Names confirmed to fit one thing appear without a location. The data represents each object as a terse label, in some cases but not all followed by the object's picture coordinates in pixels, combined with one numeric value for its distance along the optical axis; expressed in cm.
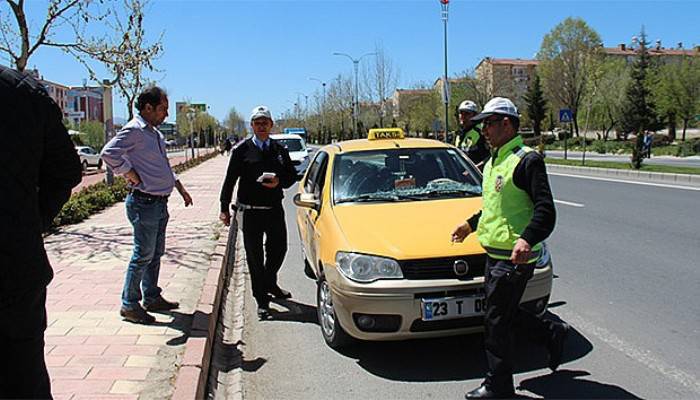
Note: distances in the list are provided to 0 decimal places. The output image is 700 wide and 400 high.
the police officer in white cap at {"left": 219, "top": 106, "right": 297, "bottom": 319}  579
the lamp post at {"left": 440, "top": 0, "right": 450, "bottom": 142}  3024
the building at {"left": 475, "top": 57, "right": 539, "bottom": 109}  5774
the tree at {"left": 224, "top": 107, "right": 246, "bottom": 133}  9271
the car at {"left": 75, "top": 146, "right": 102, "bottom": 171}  3759
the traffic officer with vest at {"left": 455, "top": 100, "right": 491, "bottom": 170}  685
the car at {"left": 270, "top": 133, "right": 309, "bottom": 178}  2250
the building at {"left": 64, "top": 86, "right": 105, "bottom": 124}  11212
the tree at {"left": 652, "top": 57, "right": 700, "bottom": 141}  4878
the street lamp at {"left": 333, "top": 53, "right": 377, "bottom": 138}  5084
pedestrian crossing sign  2559
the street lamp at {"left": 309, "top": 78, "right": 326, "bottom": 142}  7738
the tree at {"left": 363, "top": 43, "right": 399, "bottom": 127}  4826
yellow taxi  411
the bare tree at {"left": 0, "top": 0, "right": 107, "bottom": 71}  939
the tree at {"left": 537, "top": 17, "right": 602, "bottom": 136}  6751
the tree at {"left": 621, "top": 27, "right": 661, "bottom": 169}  5491
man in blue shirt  489
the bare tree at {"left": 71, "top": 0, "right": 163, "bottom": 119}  1100
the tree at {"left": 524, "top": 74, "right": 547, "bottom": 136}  6912
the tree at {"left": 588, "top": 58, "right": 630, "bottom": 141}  6153
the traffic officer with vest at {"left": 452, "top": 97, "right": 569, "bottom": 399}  347
